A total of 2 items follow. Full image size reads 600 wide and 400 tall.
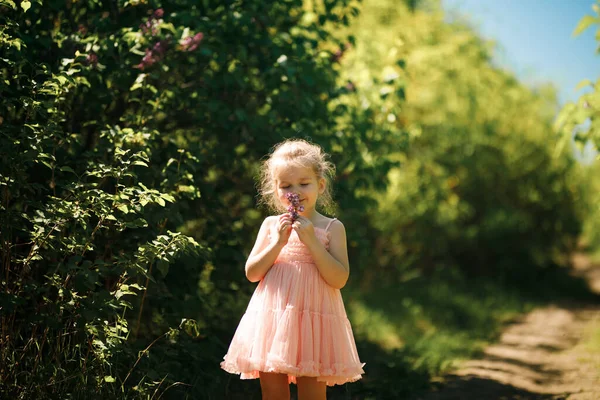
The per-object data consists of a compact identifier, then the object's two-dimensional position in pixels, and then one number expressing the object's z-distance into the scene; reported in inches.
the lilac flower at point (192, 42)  172.9
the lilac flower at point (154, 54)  167.8
